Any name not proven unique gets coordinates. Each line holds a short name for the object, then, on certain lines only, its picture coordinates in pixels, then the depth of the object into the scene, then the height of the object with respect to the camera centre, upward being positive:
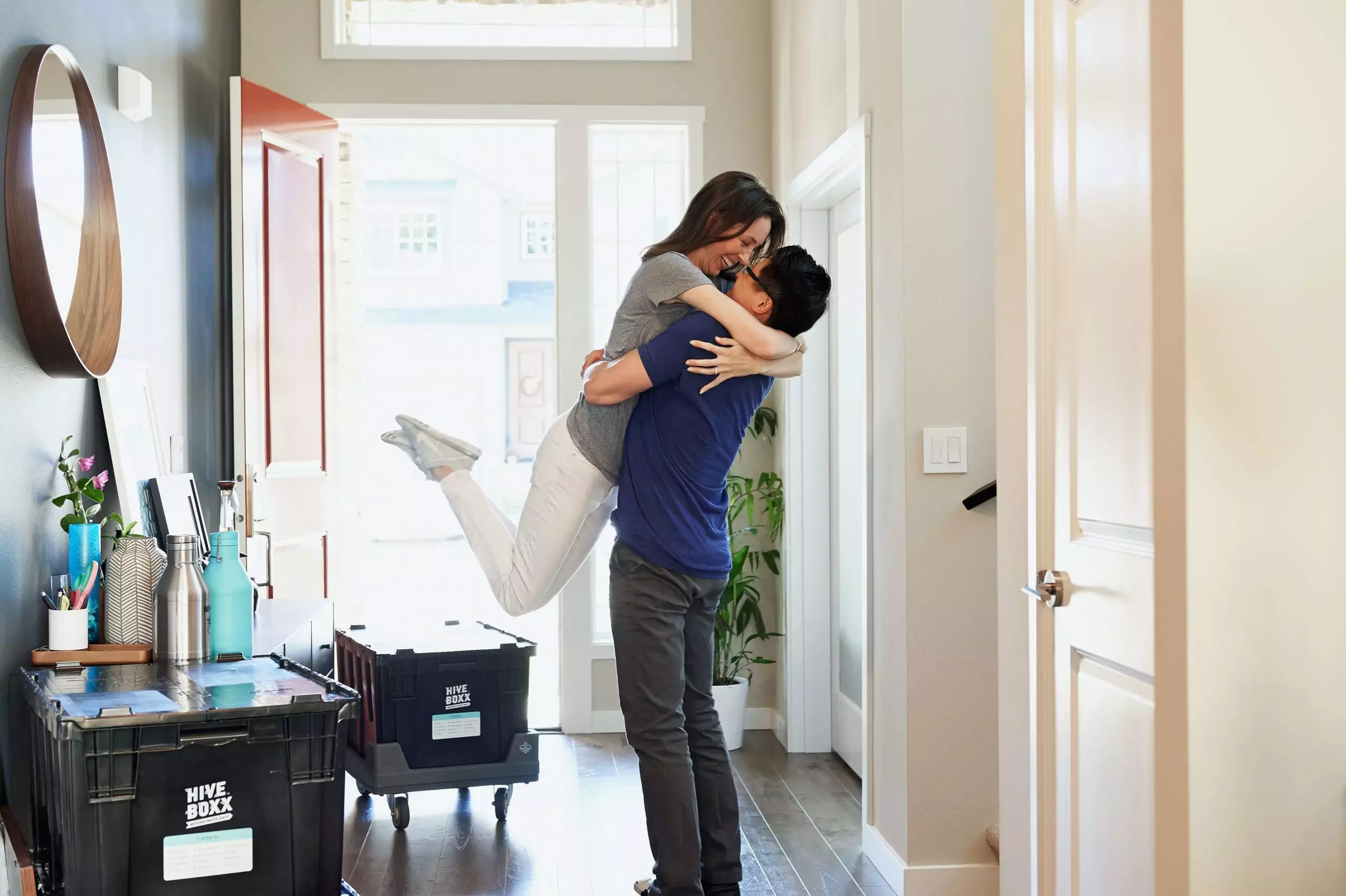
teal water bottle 2.34 -0.31
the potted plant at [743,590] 4.13 -0.53
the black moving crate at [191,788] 1.73 -0.53
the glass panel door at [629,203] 4.46 +0.96
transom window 4.31 +1.62
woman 2.33 +0.05
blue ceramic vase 2.33 -0.20
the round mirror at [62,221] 2.31 +0.51
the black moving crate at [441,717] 3.23 -0.77
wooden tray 2.22 -0.40
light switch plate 2.79 -0.02
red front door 3.67 +0.41
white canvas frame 2.78 +0.05
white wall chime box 2.95 +0.94
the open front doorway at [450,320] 8.56 +1.07
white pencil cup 2.24 -0.34
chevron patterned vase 2.31 -0.29
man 2.29 -0.16
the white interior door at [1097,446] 1.58 +0.00
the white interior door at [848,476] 3.79 -0.10
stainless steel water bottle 2.26 -0.31
